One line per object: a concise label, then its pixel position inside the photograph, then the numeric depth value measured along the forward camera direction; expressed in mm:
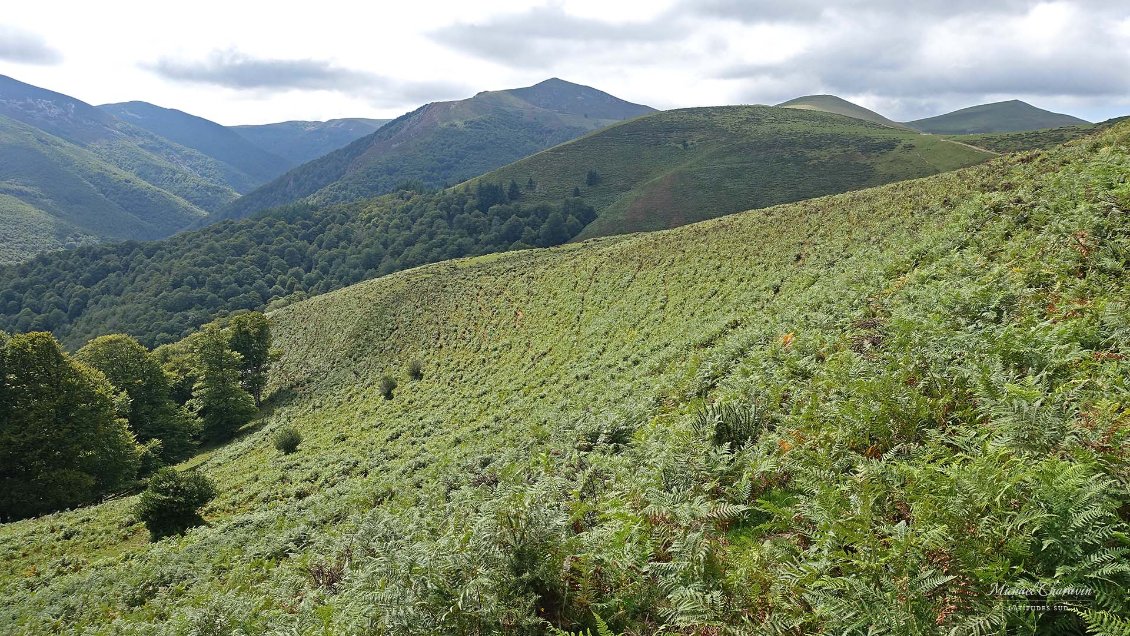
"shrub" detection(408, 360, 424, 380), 41469
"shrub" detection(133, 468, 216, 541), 20609
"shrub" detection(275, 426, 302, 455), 33406
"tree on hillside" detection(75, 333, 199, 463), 44125
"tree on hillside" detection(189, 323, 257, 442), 47812
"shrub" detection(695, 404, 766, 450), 8671
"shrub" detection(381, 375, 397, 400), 39766
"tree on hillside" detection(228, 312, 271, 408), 53812
